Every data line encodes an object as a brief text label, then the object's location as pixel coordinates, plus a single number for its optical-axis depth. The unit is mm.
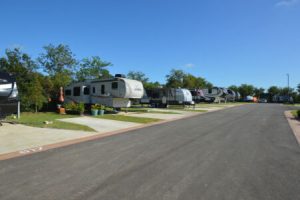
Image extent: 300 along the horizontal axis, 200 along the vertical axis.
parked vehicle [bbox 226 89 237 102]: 60681
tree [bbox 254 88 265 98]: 85206
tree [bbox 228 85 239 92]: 85325
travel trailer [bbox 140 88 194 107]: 31672
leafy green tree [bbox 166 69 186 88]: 66312
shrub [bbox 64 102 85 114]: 19266
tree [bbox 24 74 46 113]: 18922
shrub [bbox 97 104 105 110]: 20172
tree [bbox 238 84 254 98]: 84188
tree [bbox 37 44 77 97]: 35656
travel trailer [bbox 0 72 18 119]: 11789
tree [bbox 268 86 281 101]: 82438
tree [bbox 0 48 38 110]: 18997
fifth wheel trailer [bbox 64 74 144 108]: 20594
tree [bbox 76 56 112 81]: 40606
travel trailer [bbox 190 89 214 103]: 45406
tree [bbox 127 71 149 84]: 60572
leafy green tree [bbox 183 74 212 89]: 64662
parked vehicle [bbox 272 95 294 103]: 70944
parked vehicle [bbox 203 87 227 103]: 54094
